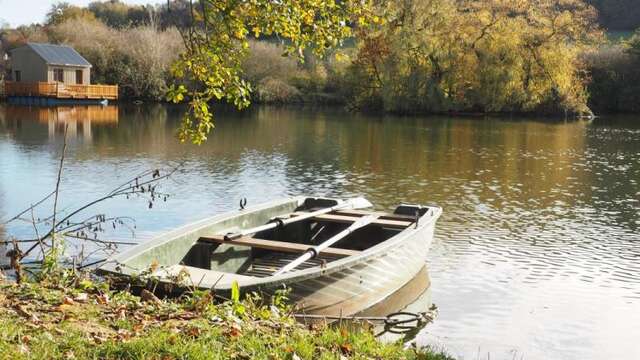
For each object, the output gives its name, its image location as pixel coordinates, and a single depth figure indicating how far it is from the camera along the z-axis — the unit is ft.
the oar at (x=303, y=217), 34.40
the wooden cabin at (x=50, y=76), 193.47
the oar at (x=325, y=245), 30.03
